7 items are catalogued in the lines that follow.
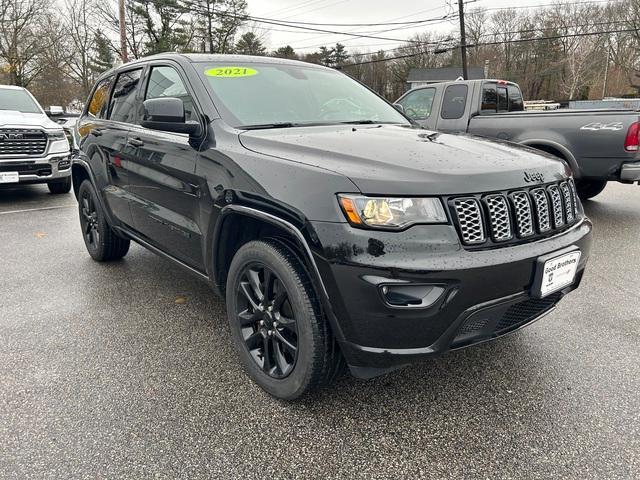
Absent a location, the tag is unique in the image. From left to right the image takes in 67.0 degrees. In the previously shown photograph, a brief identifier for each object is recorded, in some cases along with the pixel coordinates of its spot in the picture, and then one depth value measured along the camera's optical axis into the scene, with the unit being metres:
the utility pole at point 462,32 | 26.60
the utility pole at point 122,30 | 22.51
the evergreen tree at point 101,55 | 36.00
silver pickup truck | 5.72
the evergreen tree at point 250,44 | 39.97
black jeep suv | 1.90
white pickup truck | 7.56
